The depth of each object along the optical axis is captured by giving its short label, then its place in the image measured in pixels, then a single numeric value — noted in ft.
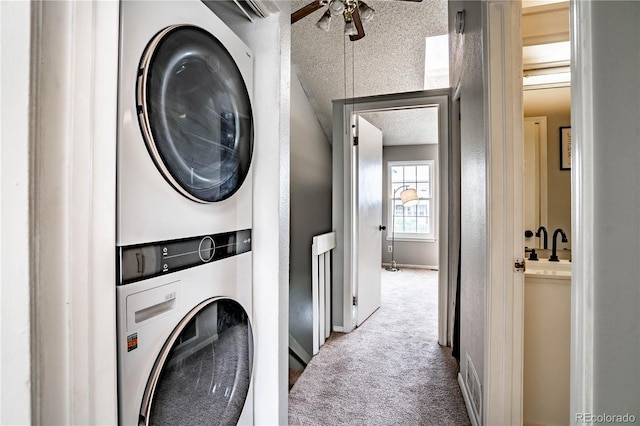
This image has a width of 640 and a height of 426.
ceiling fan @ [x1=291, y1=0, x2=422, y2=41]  5.66
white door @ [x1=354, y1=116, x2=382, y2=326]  10.07
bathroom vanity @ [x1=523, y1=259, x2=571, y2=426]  4.77
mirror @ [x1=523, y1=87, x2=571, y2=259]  6.35
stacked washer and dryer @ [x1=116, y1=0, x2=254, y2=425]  2.34
